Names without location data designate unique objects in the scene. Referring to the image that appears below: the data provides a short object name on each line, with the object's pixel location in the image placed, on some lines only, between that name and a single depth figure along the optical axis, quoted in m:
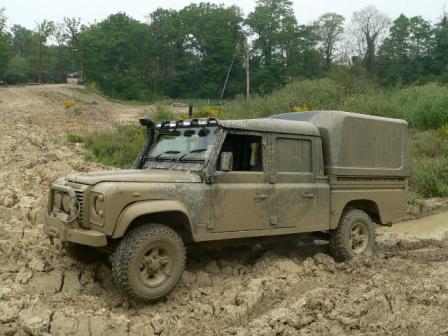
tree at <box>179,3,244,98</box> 57.84
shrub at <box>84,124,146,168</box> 13.64
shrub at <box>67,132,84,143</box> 15.68
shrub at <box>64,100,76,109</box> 22.70
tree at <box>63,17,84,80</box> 48.03
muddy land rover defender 5.06
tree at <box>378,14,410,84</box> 56.65
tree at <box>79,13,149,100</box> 49.94
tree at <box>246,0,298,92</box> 57.72
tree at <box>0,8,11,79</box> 37.72
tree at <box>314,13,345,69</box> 65.16
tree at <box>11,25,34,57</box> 71.77
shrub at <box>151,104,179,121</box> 17.92
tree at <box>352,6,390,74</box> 63.59
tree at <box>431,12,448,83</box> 58.19
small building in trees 42.64
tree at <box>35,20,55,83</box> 42.69
